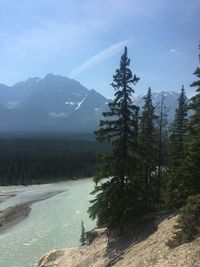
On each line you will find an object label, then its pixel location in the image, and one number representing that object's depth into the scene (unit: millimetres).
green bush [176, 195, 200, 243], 11244
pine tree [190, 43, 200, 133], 14009
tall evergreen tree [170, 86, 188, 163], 22932
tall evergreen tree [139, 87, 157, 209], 21394
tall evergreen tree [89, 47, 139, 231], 15394
